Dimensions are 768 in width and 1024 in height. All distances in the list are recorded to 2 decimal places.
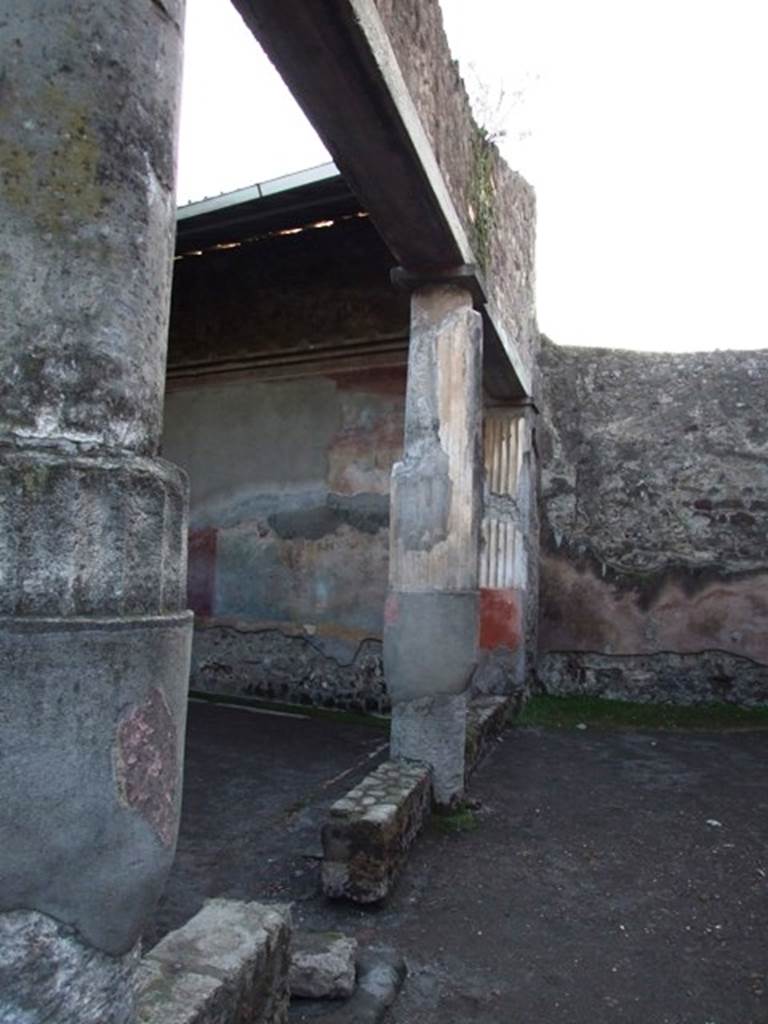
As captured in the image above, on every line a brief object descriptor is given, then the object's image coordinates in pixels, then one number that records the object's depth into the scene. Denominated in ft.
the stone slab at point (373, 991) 6.91
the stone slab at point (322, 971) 7.12
